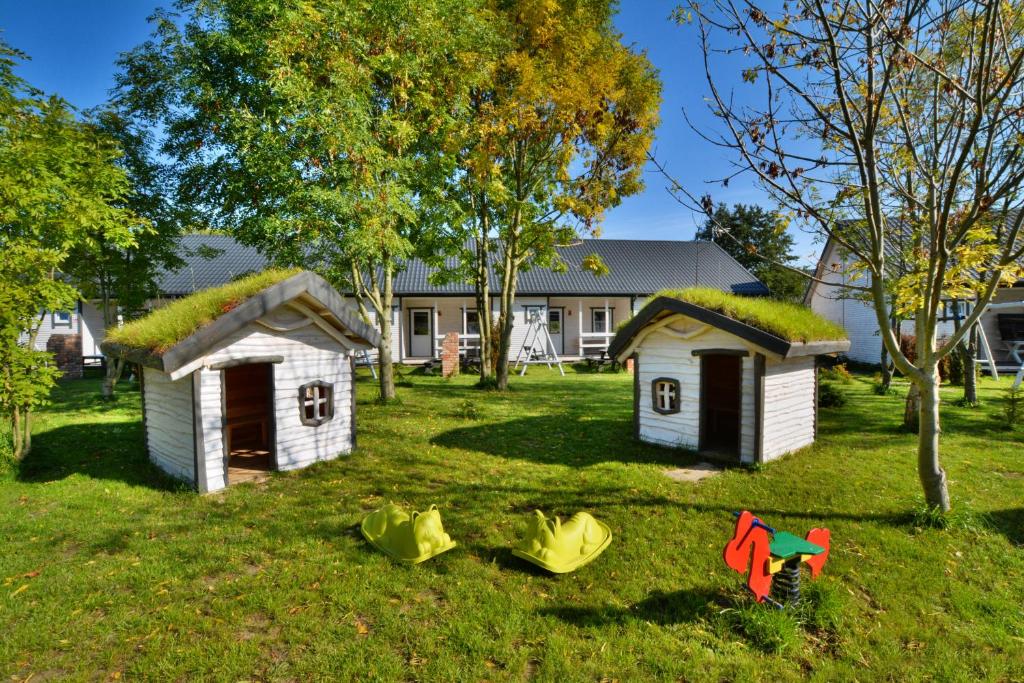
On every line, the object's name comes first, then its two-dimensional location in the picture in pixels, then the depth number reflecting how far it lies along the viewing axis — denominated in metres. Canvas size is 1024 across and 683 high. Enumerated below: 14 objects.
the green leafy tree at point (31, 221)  7.49
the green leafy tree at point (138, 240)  13.80
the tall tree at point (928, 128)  4.58
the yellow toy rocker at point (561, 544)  4.72
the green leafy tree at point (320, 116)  10.98
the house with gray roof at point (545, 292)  24.20
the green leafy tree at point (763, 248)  32.28
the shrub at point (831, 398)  12.32
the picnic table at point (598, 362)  21.97
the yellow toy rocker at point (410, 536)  4.90
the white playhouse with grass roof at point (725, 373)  7.54
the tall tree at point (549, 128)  13.39
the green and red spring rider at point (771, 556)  3.81
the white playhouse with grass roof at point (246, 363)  6.74
